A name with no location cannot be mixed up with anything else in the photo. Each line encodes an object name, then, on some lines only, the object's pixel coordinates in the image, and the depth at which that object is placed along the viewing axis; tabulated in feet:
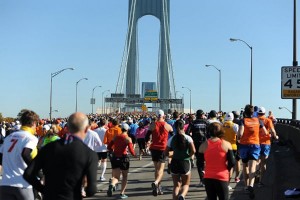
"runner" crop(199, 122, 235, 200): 21.40
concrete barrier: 61.21
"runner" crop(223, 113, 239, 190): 35.73
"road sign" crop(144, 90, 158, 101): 352.49
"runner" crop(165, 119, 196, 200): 27.61
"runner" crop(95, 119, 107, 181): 42.86
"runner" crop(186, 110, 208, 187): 39.06
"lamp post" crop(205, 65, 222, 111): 193.94
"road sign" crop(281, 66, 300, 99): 48.70
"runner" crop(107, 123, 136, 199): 33.12
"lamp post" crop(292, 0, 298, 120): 61.67
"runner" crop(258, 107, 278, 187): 36.60
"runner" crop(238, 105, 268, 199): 32.89
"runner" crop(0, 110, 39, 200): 17.54
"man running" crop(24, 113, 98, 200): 13.30
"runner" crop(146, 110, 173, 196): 35.83
